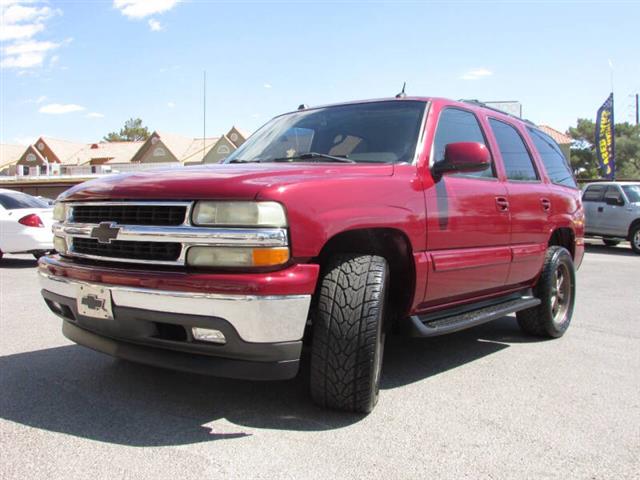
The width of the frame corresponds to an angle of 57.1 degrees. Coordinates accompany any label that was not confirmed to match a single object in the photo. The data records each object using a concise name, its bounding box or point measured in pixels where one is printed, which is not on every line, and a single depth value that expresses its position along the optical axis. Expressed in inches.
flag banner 941.2
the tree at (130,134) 4092.0
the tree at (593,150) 2015.3
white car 402.3
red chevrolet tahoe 108.2
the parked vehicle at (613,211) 595.5
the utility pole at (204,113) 1146.3
